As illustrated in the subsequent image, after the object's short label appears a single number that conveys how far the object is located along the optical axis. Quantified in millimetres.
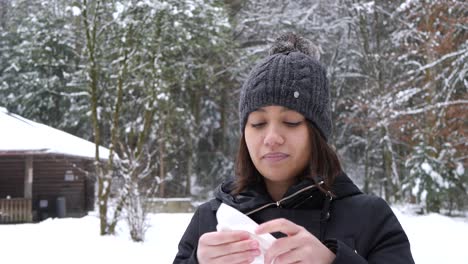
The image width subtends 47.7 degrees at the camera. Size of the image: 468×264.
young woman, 1615
